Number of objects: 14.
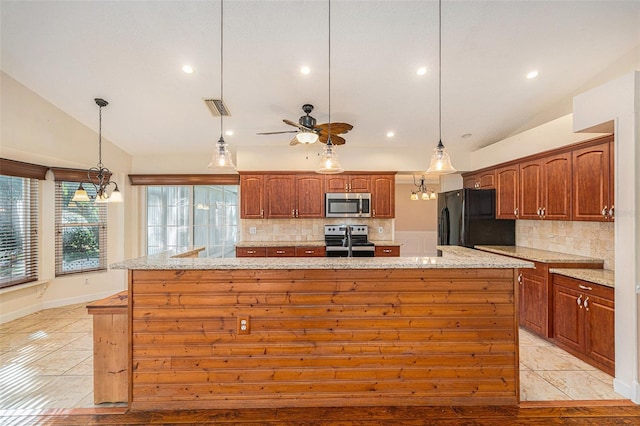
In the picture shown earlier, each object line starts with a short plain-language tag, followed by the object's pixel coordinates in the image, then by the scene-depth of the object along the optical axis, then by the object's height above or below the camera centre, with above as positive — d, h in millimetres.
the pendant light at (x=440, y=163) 2266 +387
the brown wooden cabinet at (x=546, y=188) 3404 +302
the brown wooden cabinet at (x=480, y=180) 4699 +557
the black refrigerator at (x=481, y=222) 4590 -159
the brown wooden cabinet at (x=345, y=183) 5273 +530
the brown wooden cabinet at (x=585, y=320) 2564 -1033
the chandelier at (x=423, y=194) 6674 +415
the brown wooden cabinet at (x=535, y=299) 3234 -1007
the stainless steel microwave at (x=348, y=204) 5199 +150
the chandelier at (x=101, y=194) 3586 +237
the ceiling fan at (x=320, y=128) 3102 +933
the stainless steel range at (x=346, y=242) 4984 -513
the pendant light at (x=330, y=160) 2359 +422
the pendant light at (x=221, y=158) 2295 +432
